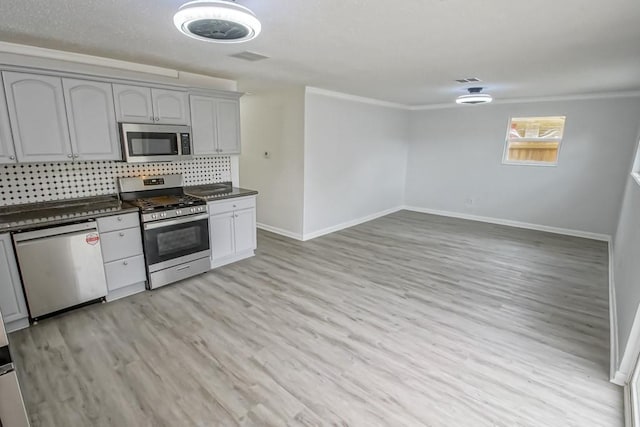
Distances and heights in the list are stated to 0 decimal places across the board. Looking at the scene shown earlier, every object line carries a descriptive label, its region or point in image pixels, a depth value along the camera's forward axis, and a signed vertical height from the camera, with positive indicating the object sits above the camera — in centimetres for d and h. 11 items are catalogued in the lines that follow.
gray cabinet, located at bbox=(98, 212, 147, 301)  319 -113
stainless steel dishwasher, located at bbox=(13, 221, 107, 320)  276 -113
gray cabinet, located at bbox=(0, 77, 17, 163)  267 +2
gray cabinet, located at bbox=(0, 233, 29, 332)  264 -126
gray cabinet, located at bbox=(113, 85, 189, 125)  330 +41
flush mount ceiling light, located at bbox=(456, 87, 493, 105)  479 +79
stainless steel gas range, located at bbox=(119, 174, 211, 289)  346 -93
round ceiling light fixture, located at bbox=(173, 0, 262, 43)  167 +68
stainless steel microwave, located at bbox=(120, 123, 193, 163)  336 +1
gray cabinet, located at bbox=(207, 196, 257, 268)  406 -111
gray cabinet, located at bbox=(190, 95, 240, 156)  394 +25
